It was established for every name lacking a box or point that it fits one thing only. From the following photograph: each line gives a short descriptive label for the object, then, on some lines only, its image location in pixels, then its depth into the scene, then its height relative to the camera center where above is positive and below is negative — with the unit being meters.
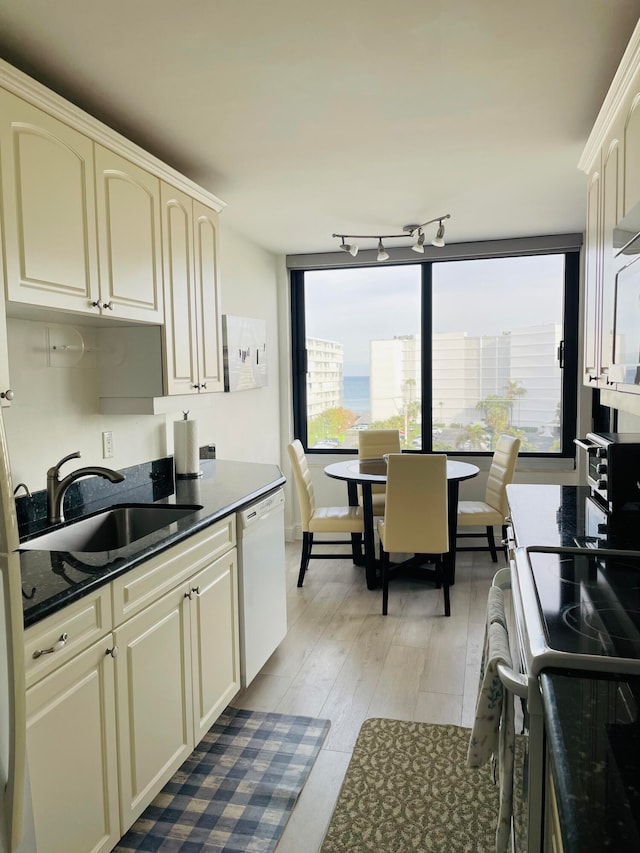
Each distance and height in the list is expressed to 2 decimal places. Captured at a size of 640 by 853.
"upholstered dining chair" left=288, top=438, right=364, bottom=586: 4.30 -0.91
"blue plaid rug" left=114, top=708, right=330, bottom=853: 1.96 -1.42
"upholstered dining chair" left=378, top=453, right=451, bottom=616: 3.72 -0.75
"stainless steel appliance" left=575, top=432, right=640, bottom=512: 2.16 -0.32
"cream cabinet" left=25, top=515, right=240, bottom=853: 1.53 -0.90
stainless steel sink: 2.40 -0.55
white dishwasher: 2.74 -0.92
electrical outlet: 2.84 -0.25
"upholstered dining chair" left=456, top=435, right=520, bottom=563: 4.41 -0.84
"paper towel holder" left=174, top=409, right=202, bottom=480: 3.29 -0.45
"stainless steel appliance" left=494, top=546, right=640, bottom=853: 1.11 -0.53
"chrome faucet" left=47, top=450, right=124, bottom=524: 2.29 -0.36
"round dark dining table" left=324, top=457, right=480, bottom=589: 4.15 -0.72
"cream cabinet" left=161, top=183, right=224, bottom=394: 2.79 +0.46
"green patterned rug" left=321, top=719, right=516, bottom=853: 1.96 -1.43
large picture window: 4.97 +0.28
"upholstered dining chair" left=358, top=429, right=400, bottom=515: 5.07 -0.45
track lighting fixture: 3.96 +1.04
